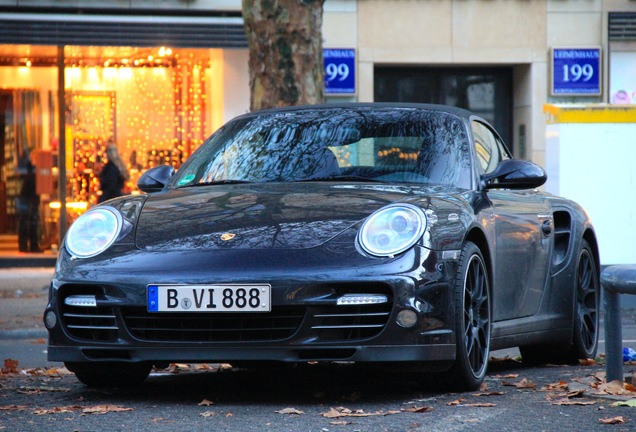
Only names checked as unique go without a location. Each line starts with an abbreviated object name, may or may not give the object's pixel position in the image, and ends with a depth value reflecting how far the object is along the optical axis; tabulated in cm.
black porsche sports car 936
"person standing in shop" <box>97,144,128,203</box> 3189
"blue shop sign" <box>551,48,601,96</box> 3480
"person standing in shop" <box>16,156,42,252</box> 3317
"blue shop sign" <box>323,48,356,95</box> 3429
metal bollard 1002
